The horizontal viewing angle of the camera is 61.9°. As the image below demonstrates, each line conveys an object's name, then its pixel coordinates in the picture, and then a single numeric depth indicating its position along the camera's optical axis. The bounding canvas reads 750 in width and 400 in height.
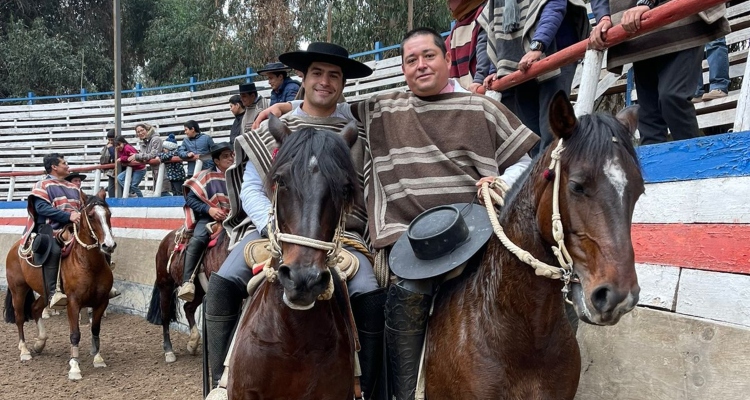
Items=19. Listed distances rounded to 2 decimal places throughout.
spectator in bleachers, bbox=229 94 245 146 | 10.70
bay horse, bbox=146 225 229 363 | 8.21
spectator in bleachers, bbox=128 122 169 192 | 13.88
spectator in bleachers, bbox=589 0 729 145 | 3.36
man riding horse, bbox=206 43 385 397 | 3.17
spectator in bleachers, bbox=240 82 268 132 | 9.45
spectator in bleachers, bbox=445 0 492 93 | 5.35
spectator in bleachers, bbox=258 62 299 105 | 8.71
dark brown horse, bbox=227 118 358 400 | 2.43
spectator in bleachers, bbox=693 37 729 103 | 6.00
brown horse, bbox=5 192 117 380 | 7.86
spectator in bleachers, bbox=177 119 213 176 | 12.34
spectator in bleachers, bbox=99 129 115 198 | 15.42
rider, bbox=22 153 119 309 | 8.49
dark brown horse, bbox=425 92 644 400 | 2.01
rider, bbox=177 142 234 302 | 7.83
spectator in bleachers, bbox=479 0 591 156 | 4.36
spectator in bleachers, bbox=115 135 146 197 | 13.29
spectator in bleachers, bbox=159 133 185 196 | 12.28
